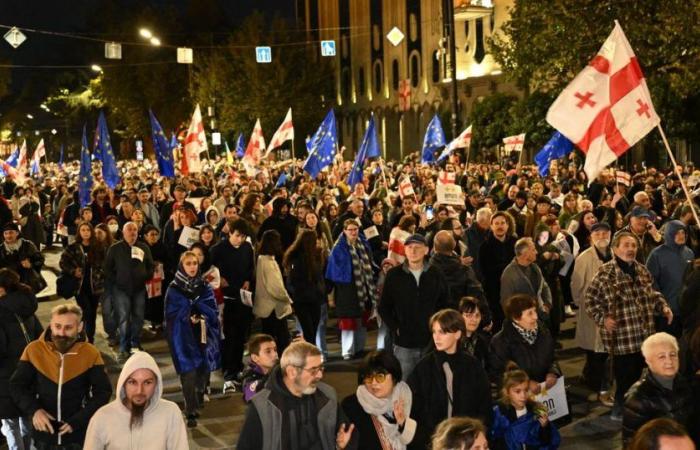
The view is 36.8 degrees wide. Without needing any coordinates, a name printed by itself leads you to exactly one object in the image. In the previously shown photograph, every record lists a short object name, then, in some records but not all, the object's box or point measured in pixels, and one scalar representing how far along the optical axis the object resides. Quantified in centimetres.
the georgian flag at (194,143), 2408
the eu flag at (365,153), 1986
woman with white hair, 565
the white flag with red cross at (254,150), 2669
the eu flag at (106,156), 2044
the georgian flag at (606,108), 859
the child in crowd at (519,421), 611
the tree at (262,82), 5997
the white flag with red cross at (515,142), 2634
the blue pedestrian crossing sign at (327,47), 3659
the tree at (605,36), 2436
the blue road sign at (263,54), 3701
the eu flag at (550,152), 2233
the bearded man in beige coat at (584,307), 973
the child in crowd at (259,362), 638
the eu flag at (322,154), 2120
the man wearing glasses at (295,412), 509
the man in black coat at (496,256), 1127
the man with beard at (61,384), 633
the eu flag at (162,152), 2269
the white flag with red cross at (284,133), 2430
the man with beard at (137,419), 518
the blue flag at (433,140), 2603
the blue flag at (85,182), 1931
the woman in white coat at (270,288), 1084
